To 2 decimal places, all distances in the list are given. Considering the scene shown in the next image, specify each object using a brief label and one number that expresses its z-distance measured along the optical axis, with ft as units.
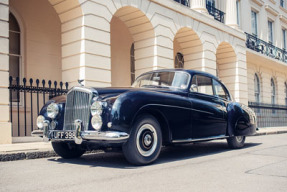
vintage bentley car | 15.93
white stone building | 33.99
